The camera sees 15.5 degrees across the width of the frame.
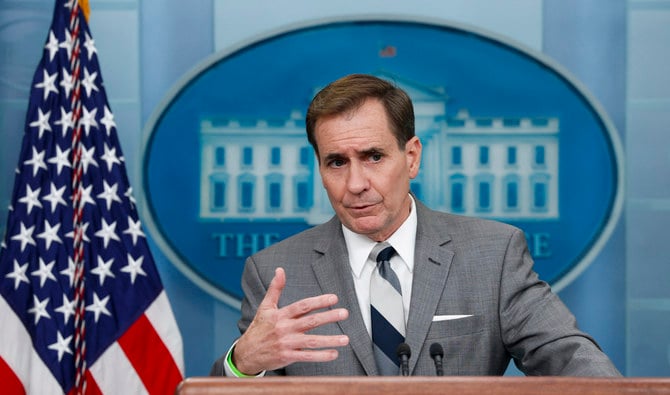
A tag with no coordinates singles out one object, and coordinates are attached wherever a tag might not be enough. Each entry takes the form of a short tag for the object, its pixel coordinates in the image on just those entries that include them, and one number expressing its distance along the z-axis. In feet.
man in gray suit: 11.95
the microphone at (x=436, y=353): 11.00
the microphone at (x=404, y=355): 11.00
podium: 10.25
